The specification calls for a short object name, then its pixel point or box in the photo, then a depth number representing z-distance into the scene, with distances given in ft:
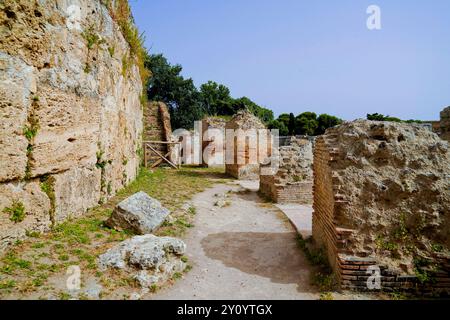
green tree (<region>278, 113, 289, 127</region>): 139.19
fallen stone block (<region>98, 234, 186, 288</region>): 12.11
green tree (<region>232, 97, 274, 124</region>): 164.14
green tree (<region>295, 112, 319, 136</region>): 124.06
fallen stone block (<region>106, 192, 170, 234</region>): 16.52
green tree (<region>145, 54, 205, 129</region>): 114.21
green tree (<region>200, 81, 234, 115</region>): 162.81
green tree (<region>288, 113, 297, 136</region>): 129.03
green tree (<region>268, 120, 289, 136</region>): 129.49
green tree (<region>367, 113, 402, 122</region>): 93.30
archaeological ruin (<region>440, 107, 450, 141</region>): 32.32
